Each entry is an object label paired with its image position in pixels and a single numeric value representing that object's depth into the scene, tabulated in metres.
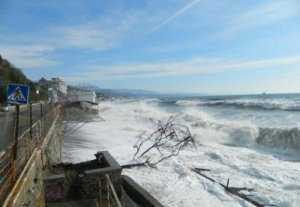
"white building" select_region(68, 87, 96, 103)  41.00
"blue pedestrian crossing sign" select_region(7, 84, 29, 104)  3.96
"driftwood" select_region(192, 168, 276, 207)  5.80
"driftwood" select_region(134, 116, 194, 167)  8.83
